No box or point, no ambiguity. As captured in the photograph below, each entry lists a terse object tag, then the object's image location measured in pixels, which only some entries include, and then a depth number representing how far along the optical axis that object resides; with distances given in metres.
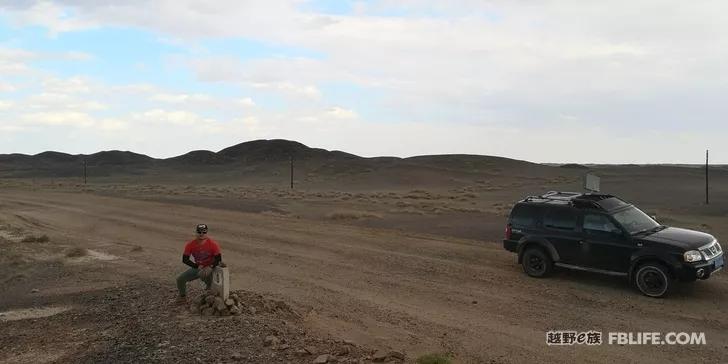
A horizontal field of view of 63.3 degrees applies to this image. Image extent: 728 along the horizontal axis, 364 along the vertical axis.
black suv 11.40
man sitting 10.22
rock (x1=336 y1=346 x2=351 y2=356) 7.85
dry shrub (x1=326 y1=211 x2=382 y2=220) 28.45
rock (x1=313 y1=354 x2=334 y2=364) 7.48
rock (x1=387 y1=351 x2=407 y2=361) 7.76
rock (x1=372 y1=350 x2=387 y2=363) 7.68
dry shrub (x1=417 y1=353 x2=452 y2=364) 7.51
